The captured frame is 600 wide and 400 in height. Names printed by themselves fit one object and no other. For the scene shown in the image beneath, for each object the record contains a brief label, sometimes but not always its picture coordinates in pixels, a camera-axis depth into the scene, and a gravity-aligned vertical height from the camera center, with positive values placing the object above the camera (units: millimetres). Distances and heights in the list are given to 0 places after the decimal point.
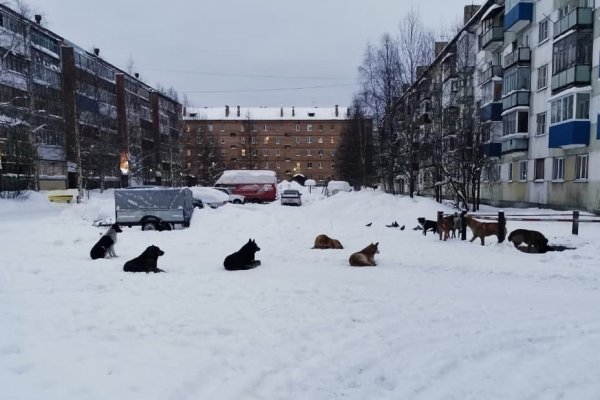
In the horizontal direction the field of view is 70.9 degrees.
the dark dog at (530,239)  10312 -1545
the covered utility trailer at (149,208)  15920 -1149
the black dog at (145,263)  8188 -1667
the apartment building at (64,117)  29828 +5168
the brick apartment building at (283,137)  93875 +9170
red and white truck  36219 -567
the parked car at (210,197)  25470 -1193
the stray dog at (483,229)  11875 -1484
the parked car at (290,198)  34531 -1691
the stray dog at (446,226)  13195 -1530
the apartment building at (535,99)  20984 +4580
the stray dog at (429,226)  14512 -1702
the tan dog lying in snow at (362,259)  9180 -1808
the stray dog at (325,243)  11789 -1852
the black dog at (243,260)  8586 -1700
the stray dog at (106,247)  9594 -1595
